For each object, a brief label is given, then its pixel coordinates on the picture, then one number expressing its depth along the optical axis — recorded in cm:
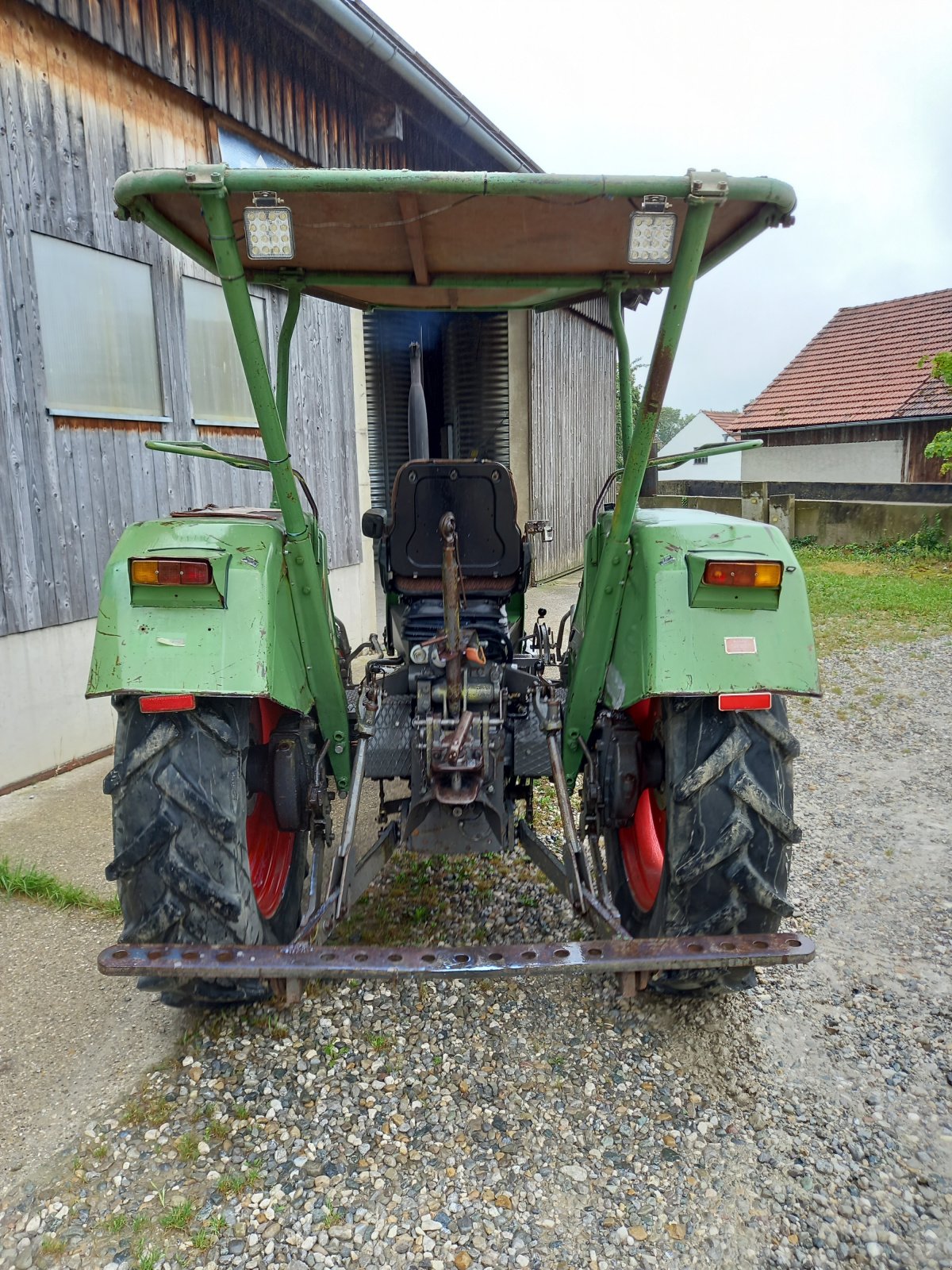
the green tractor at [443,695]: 183
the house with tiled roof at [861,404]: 1794
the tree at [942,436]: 1080
